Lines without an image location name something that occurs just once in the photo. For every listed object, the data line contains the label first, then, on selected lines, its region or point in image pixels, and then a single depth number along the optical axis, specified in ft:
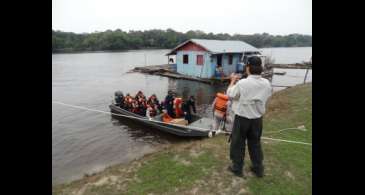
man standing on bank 13.58
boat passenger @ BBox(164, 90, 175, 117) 37.76
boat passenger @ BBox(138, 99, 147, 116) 42.45
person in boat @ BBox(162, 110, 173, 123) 37.80
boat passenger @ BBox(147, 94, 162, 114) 41.47
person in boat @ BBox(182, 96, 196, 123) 36.76
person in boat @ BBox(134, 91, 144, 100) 43.70
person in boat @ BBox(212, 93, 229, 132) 26.81
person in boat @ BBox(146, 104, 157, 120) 39.93
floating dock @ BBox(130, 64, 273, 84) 86.43
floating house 88.79
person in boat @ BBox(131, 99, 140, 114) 42.95
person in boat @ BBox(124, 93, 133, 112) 43.97
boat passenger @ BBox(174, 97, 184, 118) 37.86
